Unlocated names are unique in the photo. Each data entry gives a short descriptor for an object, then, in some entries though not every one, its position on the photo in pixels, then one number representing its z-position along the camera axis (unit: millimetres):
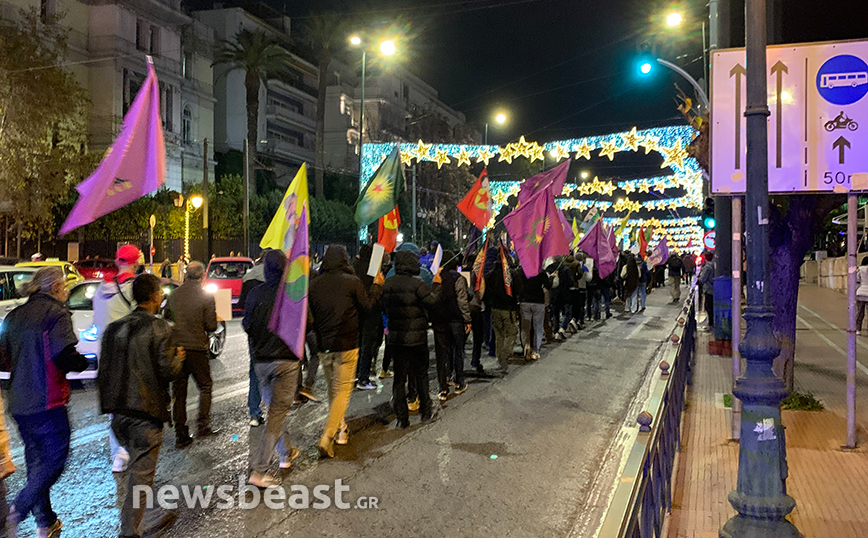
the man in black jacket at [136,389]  4715
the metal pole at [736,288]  8148
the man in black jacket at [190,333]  7383
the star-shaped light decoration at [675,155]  21500
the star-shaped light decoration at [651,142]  21469
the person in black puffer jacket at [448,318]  9617
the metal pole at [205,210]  30316
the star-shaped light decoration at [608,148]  21562
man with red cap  7242
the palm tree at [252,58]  43688
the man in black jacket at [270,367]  6082
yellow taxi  14680
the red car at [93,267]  24877
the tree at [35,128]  26297
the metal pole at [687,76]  15999
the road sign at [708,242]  20750
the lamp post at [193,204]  30594
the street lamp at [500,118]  24891
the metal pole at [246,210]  31500
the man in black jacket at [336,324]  7062
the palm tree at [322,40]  45562
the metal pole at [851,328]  7301
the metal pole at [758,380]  4262
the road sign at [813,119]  6852
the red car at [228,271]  23188
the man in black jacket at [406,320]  8016
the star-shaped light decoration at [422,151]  24000
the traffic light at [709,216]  15438
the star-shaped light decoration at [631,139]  21219
